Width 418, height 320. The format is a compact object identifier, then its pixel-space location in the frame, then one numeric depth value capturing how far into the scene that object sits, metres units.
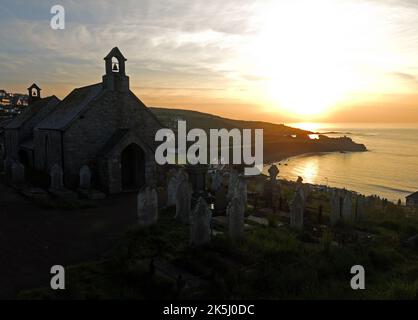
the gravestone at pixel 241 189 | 17.38
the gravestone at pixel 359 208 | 15.61
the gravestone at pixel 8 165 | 25.79
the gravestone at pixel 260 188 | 20.45
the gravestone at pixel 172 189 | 16.76
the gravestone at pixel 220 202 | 15.28
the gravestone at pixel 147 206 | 13.21
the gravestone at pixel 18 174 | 22.38
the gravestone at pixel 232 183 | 18.25
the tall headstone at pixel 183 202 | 14.38
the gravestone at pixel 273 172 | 19.56
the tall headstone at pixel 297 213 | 13.45
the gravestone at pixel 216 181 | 20.94
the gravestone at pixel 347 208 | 15.09
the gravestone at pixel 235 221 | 11.96
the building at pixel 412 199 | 30.47
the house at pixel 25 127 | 29.85
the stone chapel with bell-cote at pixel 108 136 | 20.56
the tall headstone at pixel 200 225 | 10.98
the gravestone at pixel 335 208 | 14.73
